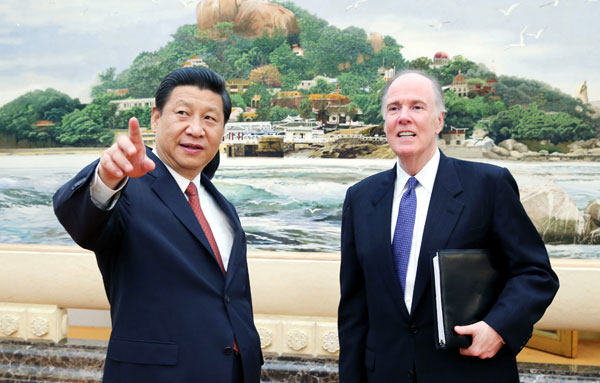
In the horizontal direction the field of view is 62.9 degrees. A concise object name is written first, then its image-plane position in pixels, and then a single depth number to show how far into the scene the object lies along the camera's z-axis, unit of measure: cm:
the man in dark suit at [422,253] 158
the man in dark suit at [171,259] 145
